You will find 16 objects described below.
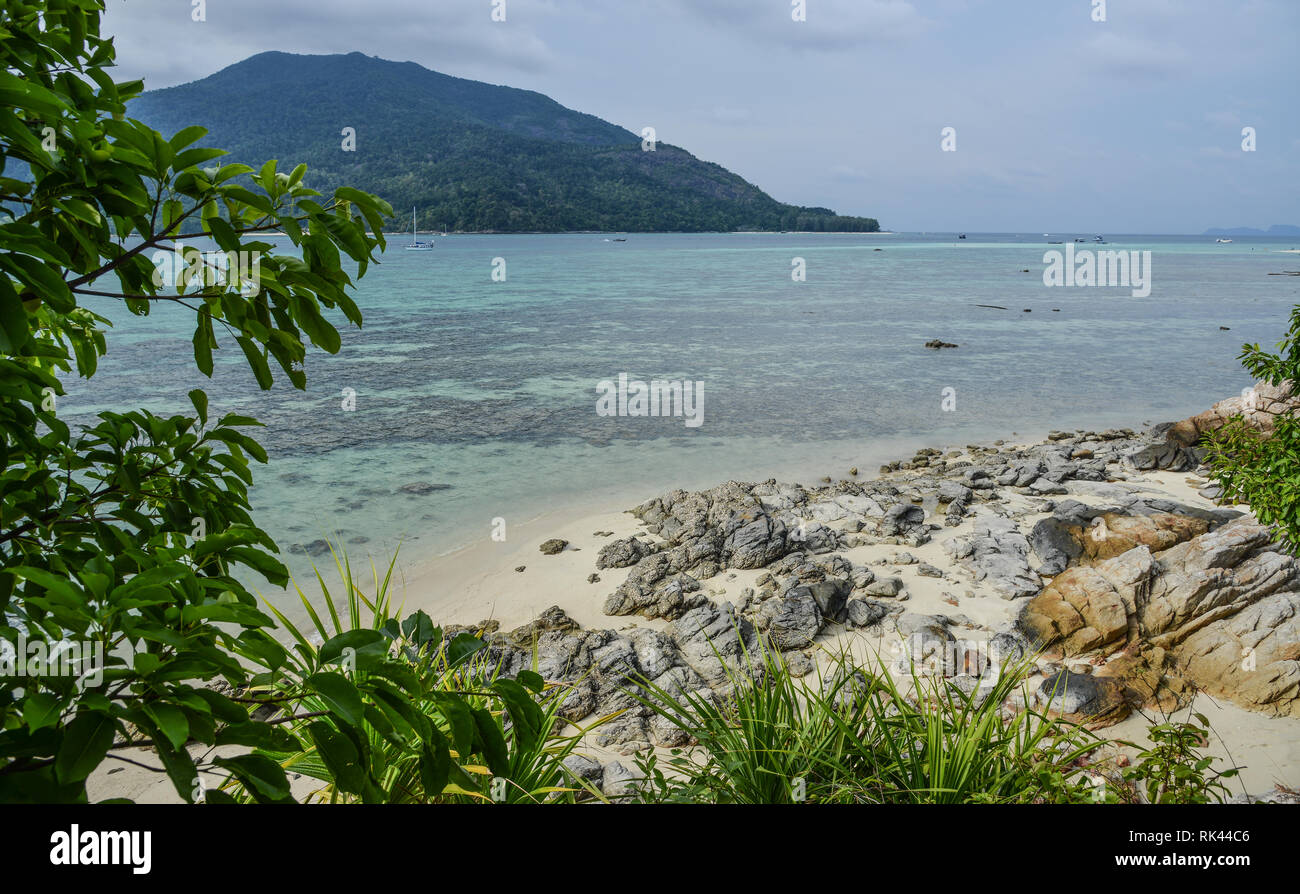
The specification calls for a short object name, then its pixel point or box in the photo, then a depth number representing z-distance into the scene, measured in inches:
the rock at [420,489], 500.4
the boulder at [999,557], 325.4
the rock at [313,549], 407.8
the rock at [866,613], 299.0
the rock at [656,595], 310.5
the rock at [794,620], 287.4
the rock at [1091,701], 225.3
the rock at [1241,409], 476.4
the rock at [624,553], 365.7
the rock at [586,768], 203.6
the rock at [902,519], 388.5
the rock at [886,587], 323.3
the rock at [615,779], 197.8
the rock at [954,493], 440.8
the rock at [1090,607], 264.2
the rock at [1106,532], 327.6
